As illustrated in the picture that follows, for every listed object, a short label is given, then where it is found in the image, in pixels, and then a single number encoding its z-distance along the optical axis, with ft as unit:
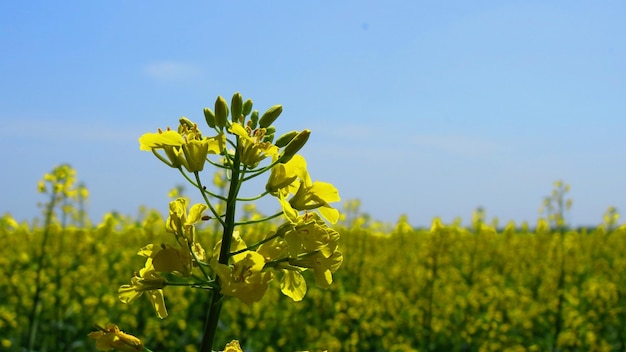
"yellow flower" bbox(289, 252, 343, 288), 0.77
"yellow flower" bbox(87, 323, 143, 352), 0.77
